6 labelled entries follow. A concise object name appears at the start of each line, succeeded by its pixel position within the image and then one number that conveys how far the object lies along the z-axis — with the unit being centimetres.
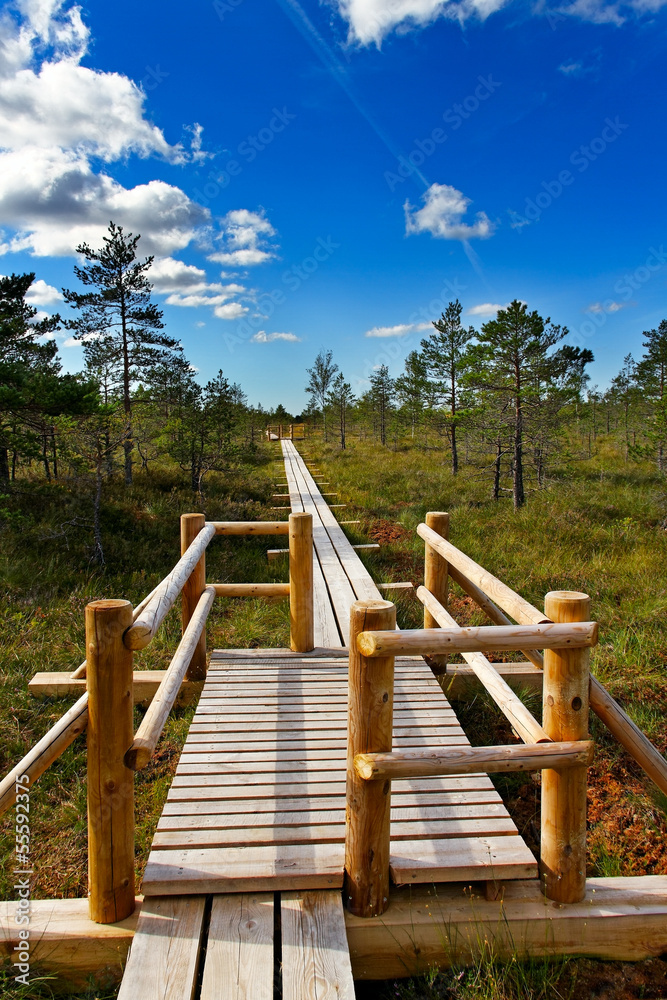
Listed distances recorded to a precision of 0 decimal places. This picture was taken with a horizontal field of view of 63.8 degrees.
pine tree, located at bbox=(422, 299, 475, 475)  1952
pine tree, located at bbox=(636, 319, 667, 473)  2188
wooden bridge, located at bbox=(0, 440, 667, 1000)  219
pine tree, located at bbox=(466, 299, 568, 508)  1388
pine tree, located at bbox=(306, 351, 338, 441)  3969
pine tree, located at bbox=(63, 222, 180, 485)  1540
